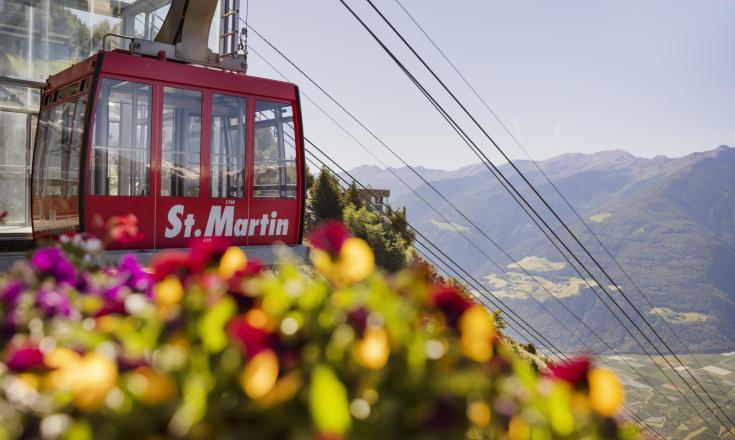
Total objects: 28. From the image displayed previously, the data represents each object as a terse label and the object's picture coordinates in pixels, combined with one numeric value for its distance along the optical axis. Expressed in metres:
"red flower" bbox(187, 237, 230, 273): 2.01
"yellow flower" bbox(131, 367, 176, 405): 1.29
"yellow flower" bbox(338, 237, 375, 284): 1.70
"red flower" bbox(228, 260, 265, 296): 1.71
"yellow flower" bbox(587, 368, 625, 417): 1.38
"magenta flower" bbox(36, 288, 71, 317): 1.97
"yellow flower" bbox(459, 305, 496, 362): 1.48
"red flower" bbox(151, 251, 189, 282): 2.03
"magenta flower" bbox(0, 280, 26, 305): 2.07
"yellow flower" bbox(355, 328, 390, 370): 1.34
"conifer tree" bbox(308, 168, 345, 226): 27.52
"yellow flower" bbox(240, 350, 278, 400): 1.27
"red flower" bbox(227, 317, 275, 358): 1.40
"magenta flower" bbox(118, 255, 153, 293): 2.28
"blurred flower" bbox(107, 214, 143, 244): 3.07
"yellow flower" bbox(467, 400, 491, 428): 1.31
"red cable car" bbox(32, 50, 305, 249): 8.68
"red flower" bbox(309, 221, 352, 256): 1.75
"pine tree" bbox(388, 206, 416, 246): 25.47
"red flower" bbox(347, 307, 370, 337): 1.47
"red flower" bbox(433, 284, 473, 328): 1.65
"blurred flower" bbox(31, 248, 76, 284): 2.37
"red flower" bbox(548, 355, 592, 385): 1.44
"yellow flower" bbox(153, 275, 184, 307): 1.74
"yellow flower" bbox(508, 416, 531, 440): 1.30
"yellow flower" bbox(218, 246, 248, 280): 1.95
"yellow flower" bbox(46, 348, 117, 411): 1.30
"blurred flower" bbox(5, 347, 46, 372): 1.54
